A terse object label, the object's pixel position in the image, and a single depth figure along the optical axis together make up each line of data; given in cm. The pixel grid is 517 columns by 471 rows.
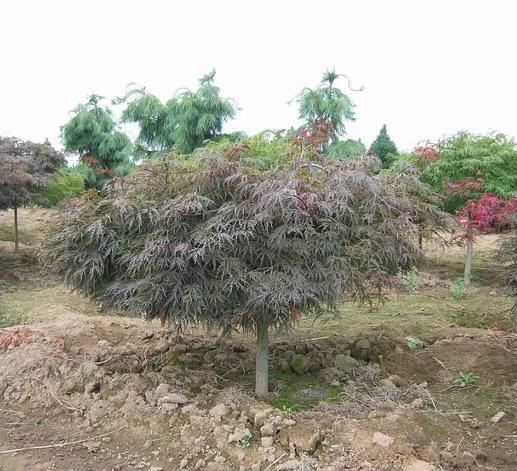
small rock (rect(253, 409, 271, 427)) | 364
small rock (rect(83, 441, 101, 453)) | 363
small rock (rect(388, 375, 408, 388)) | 462
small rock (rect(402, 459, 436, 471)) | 314
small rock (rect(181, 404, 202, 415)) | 388
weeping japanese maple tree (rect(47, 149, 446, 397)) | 369
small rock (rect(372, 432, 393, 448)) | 334
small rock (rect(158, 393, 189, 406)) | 404
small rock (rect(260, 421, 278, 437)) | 352
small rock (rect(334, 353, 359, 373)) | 490
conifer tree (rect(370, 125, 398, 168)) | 2461
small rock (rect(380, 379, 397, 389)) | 447
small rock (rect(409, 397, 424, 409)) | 405
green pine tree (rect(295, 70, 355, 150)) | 1272
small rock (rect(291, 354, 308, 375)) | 500
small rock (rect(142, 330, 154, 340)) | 590
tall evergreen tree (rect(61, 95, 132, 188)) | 1720
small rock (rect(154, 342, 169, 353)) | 537
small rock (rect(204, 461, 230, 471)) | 328
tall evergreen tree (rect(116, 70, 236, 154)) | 1466
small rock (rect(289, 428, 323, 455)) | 335
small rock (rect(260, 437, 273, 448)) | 343
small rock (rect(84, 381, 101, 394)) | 444
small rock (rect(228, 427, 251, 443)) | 349
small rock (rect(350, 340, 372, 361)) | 526
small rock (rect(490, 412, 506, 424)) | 391
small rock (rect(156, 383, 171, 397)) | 419
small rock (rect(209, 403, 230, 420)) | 376
